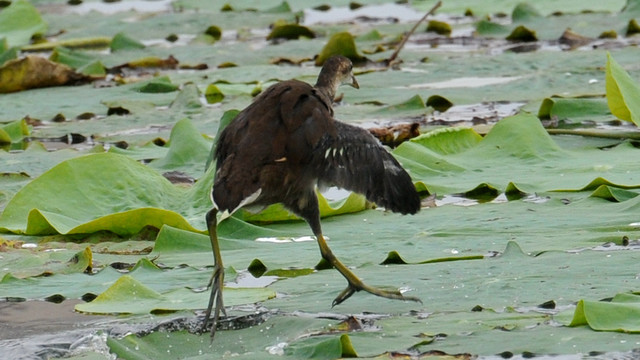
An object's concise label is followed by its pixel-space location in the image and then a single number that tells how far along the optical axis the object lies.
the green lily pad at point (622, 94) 11.71
